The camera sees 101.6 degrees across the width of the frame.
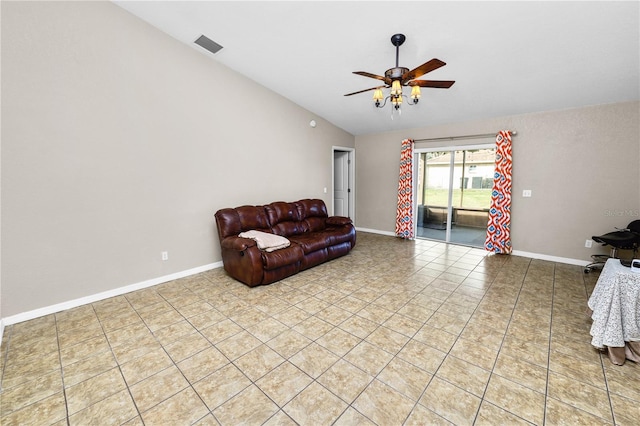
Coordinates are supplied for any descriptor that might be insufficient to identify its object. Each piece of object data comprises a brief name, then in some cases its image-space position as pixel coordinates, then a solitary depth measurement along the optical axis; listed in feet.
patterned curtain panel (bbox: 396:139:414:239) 18.32
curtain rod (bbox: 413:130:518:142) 15.16
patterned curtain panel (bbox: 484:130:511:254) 14.58
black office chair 10.75
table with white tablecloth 6.29
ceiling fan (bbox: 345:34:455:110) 7.86
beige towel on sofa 11.08
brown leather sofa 10.71
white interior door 22.03
